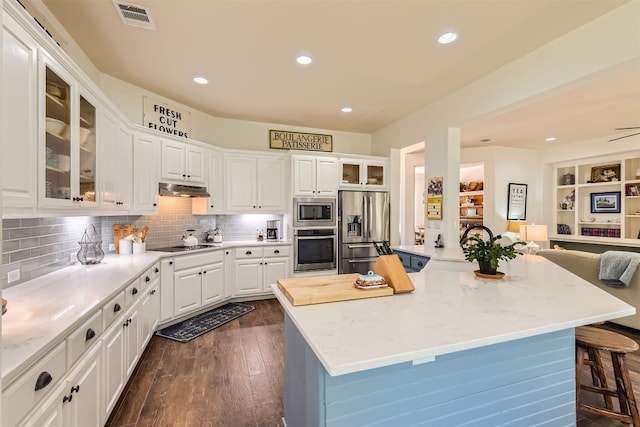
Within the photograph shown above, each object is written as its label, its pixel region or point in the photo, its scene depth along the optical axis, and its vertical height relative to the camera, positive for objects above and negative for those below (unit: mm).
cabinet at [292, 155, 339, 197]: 4598 +549
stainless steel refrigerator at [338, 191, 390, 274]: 4777 -226
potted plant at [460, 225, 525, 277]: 2043 -268
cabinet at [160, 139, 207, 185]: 3664 +619
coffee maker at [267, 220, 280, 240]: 4848 -282
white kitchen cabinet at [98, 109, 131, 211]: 2525 +442
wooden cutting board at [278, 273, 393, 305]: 1550 -417
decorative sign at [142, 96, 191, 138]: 3684 +1183
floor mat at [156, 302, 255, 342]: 3307 -1312
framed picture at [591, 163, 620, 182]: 5625 +766
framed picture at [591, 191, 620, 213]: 5586 +224
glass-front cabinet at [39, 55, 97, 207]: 1688 +437
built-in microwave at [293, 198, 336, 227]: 4586 +4
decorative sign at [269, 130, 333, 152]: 5043 +1197
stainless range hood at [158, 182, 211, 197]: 3619 +257
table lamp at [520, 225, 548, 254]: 5074 -318
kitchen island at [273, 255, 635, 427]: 1151 -622
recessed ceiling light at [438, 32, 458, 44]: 2526 +1460
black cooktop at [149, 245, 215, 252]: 3730 -465
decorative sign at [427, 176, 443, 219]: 3891 +194
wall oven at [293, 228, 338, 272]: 4578 -550
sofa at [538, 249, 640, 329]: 3287 -673
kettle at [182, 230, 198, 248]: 4027 -388
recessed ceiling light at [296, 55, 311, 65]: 2900 +1455
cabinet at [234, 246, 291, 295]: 4335 -797
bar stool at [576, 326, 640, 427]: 1840 -949
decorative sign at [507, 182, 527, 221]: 6143 +232
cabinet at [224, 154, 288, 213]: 4492 +428
